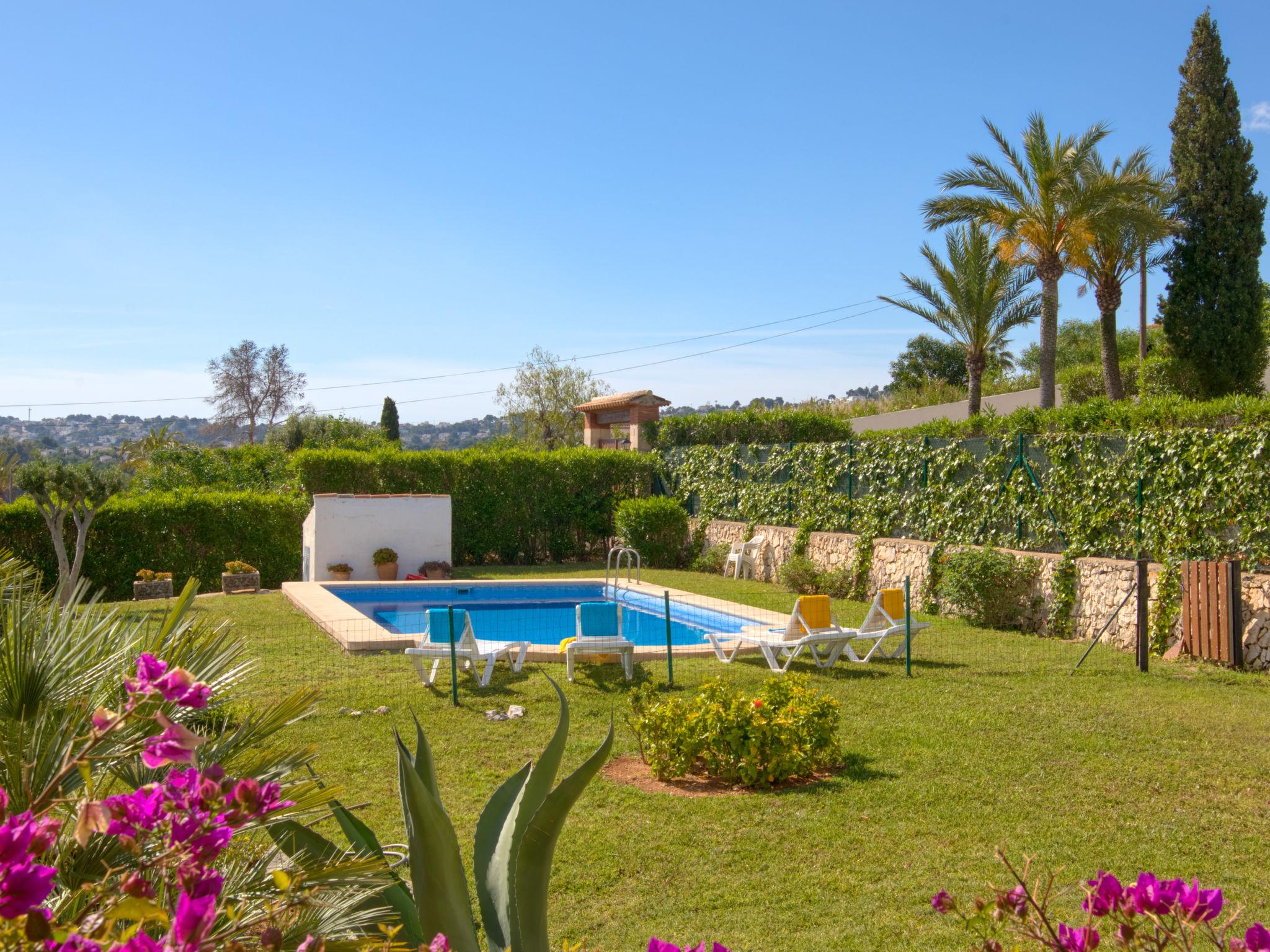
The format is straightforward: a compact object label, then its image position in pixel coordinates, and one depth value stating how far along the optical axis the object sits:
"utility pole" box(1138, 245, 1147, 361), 27.25
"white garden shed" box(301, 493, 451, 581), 17.55
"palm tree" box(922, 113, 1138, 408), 18.94
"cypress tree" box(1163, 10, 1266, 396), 21.70
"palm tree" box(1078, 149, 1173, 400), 18.55
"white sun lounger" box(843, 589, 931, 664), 9.41
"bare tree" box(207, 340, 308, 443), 56.44
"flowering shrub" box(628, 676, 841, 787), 5.76
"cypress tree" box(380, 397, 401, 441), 45.16
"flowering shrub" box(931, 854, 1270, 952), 1.50
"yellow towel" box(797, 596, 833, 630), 9.26
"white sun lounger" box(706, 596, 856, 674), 9.18
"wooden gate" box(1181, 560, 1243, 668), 8.97
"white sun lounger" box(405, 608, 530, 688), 8.49
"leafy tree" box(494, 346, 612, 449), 50.56
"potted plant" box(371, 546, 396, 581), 17.88
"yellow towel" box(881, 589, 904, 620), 9.81
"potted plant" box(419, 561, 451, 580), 18.33
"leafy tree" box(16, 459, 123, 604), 13.27
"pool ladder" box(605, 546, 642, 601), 19.91
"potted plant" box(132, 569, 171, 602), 15.51
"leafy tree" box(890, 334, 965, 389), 51.75
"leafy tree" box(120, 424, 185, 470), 41.25
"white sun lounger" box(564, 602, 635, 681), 8.88
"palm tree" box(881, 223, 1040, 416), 22.34
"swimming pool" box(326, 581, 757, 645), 13.44
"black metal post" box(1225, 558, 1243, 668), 8.95
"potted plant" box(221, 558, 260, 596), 16.25
